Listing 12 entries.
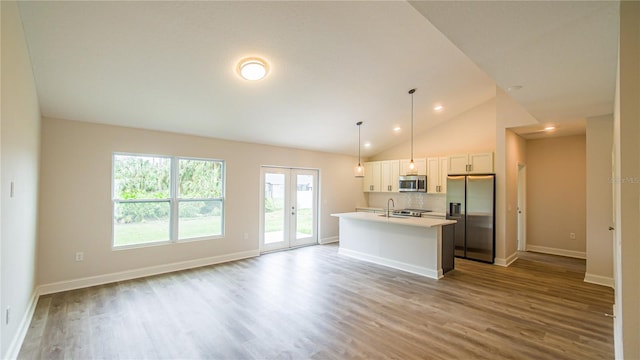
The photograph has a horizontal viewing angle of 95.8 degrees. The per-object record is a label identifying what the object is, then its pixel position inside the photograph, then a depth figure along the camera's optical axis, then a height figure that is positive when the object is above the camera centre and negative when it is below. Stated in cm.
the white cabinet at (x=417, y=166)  669 +43
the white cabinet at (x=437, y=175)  636 +20
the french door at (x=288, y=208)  643 -60
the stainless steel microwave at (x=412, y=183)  665 +1
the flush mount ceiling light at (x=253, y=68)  338 +137
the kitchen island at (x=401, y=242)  470 -105
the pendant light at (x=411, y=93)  483 +154
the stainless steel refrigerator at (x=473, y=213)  550 -58
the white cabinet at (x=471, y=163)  569 +42
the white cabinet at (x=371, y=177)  777 +17
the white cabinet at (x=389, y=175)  732 +22
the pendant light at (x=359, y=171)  546 +23
